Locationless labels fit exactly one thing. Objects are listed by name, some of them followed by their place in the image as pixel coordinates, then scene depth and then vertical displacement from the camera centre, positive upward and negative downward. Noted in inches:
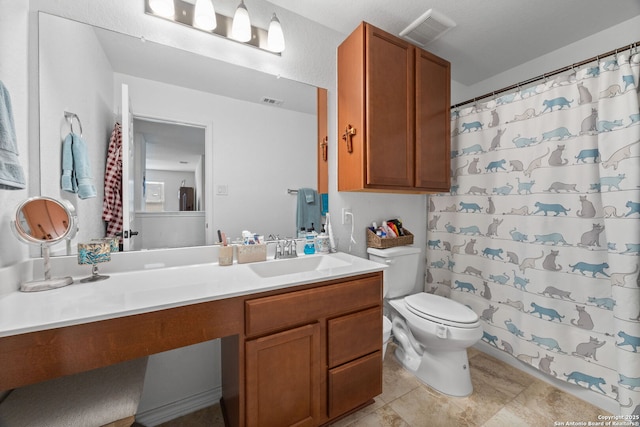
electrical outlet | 71.2 -1.0
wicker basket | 71.4 -8.5
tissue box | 53.1 -8.8
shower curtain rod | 51.0 +34.2
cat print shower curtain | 49.3 -3.2
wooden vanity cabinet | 38.3 -24.5
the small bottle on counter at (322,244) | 64.5 -8.3
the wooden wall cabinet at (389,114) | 58.7 +25.5
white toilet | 57.2 -28.2
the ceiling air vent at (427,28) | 61.6 +49.3
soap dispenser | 62.8 -7.9
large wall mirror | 42.1 +17.3
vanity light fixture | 47.2 +39.7
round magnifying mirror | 35.2 -0.9
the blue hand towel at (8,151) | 29.5 +7.8
